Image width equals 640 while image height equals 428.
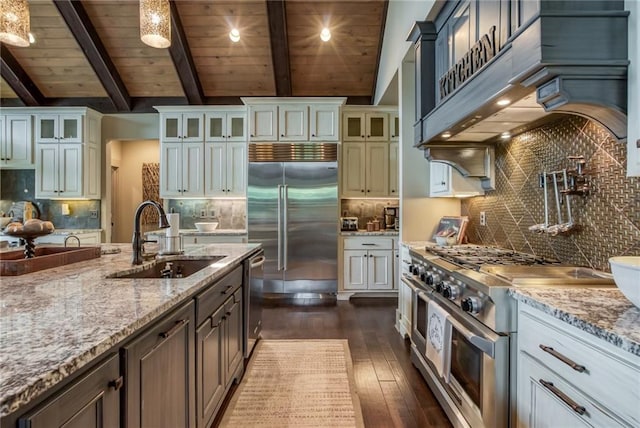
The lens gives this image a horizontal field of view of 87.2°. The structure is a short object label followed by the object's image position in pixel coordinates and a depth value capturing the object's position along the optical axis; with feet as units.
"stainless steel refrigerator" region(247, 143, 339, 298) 15.20
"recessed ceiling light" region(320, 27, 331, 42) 14.43
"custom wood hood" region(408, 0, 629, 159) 4.10
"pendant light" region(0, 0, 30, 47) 7.13
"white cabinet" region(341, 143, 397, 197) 16.21
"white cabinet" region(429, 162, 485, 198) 9.38
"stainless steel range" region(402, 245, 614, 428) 4.77
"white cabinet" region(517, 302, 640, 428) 2.91
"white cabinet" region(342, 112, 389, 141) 16.24
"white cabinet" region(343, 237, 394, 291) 15.38
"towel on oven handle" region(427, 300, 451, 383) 6.30
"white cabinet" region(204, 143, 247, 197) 16.46
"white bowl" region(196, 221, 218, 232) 15.79
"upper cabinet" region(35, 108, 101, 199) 16.61
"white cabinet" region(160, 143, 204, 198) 16.46
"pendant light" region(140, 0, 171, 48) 7.63
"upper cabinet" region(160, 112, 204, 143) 16.47
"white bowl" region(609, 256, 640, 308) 3.13
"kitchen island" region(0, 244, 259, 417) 2.25
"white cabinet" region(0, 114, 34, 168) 16.60
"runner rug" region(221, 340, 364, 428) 6.57
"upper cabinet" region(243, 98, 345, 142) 15.61
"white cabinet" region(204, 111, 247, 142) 16.49
